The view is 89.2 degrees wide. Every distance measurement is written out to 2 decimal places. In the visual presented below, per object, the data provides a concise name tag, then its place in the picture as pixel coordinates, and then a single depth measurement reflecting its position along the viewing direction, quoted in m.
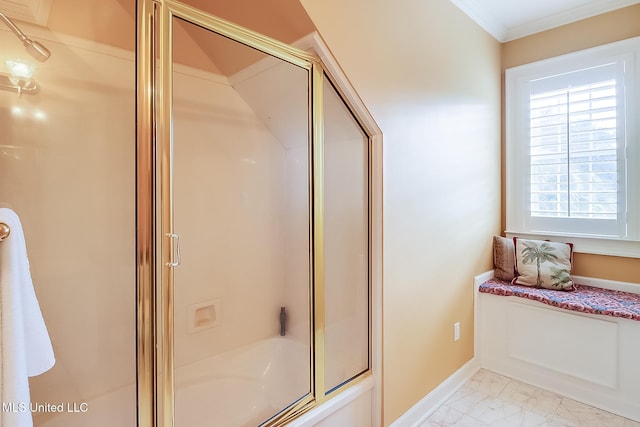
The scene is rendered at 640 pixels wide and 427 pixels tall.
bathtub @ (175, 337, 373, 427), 1.56
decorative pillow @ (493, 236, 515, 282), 2.64
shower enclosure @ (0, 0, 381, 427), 1.22
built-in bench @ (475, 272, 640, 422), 1.96
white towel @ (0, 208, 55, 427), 0.74
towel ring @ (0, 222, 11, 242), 0.76
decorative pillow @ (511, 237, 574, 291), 2.40
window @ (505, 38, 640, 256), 2.32
